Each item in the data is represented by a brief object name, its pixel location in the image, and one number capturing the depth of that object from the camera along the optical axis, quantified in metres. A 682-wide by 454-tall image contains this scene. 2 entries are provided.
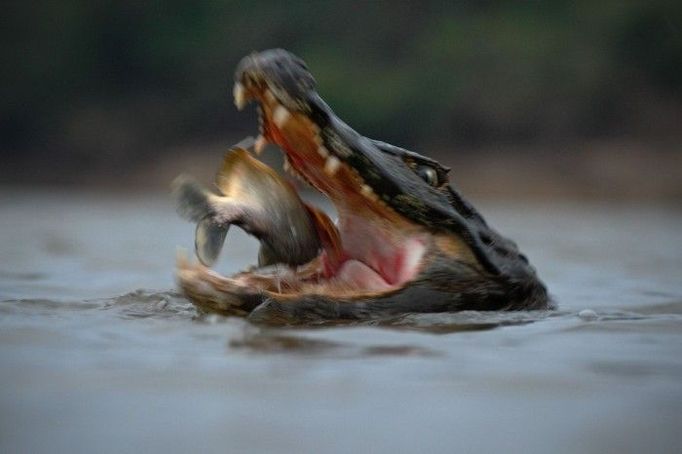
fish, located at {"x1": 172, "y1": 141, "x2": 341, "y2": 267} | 8.79
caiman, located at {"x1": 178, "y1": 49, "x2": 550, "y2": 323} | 8.34
